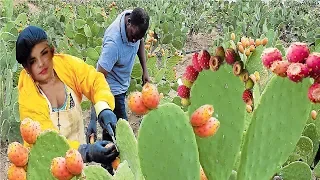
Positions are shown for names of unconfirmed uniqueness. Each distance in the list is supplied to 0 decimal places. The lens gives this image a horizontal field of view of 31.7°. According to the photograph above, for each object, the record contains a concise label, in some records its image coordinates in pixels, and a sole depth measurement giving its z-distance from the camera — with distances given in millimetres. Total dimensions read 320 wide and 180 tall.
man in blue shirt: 3258
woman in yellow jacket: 2100
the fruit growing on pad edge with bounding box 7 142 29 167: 1183
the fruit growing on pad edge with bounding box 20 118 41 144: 1214
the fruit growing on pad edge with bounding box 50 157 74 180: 1120
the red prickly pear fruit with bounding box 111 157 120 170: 1756
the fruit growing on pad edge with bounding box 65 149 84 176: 1108
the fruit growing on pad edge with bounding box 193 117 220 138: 1137
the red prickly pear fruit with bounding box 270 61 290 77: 1156
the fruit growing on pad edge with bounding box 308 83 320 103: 1092
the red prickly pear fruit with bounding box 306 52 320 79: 1078
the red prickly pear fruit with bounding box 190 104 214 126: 1111
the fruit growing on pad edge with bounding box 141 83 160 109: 1061
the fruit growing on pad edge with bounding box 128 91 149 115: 1065
